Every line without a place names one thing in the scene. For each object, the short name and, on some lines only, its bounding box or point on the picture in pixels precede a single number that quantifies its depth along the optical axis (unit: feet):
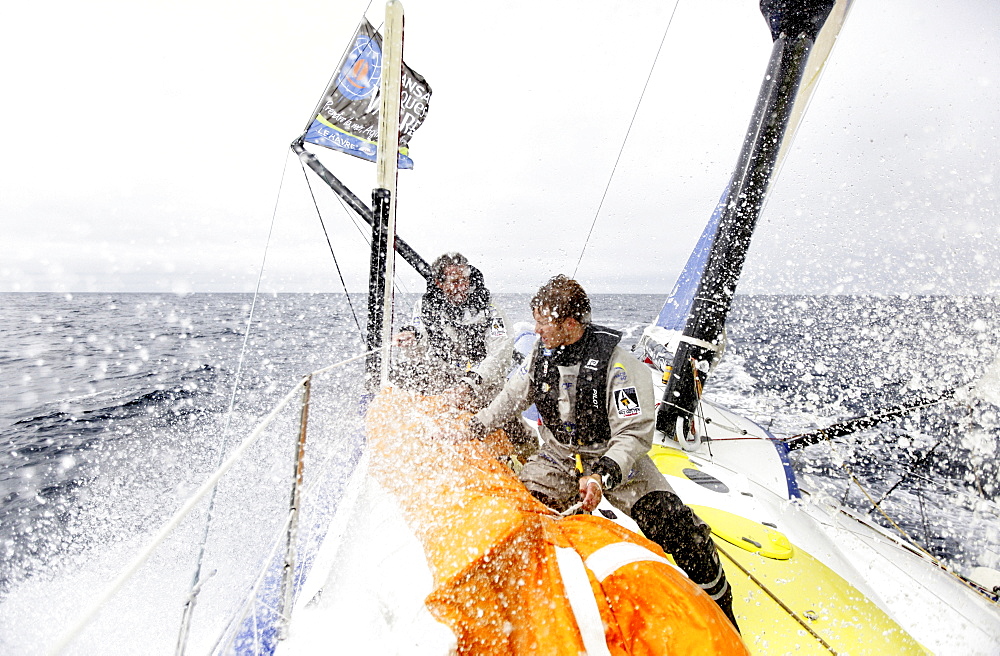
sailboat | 3.93
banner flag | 15.44
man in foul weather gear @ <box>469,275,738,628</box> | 5.99
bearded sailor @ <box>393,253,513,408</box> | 13.14
